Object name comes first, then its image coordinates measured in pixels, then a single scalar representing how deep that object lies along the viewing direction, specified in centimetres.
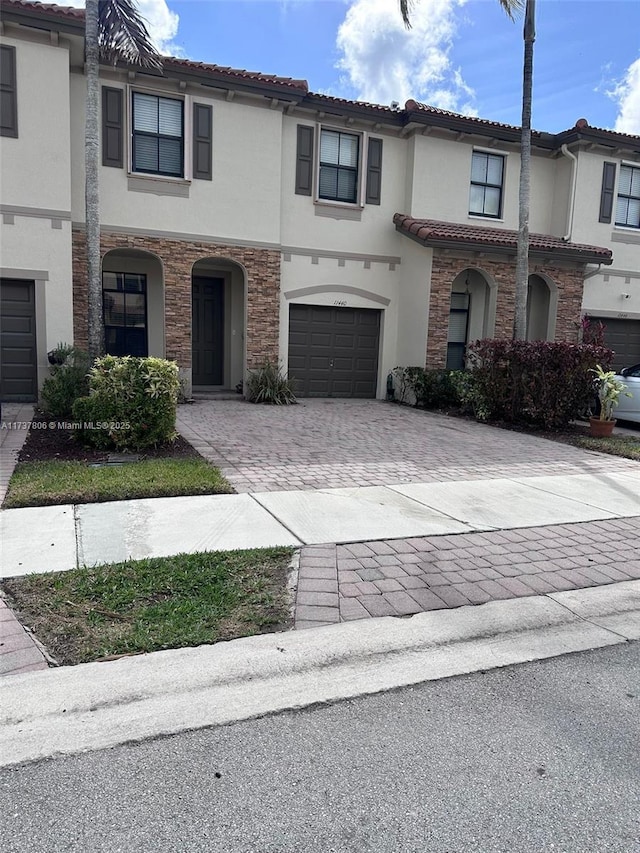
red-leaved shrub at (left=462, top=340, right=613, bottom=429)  1160
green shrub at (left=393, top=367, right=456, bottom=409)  1476
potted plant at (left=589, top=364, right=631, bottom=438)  1105
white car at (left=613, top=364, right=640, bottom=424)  1238
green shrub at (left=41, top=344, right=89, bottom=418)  1012
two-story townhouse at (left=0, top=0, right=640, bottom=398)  1267
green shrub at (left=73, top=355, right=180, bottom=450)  811
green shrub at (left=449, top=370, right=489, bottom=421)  1301
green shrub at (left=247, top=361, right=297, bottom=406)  1459
